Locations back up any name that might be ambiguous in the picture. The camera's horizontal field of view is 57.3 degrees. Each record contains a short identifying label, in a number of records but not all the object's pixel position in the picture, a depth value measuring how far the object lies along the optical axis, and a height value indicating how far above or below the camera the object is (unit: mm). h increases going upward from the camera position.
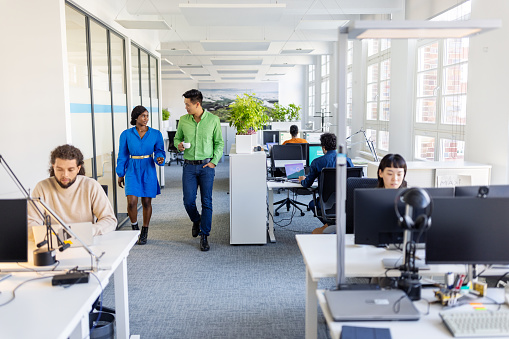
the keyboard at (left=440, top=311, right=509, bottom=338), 1737 -756
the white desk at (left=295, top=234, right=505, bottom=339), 2318 -713
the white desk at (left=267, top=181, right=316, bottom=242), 5371 -810
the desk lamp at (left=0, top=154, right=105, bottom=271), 2383 -635
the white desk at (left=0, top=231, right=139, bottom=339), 1769 -747
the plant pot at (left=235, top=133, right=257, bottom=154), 5336 -196
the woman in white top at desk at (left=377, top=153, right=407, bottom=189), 3076 -296
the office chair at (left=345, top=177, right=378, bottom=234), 3477 -456
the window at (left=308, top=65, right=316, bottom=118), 17081 +1399
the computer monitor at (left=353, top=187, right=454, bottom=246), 2389 -465
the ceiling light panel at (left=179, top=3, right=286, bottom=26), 5984 +1566
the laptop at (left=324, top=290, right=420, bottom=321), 1844 -737
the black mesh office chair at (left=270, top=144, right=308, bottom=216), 7133 -430
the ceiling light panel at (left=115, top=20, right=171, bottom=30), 6202 +1410
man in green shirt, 5098 -265
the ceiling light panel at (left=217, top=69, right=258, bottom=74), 16484 +1997
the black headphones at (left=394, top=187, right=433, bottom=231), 1938 -332
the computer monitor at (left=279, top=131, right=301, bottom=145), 9868 -209
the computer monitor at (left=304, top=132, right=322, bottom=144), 9273 -220
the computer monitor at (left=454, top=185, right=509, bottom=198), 2588 -366
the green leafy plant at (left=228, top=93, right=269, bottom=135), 5633 +137
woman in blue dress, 5289 -365
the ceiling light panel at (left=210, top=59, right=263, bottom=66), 13125 +1875
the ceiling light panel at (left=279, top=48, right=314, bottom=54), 10221 +1670
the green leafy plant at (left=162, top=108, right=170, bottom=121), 16434 +416
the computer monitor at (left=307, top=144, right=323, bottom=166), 6348 -340
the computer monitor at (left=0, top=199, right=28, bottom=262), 2197 -488
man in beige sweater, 3010 -433
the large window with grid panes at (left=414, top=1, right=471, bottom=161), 5883 +397
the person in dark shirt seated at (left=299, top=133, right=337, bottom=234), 4875 -355
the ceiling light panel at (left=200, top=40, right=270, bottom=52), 9312 +1709
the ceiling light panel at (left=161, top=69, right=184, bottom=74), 17684 +2125
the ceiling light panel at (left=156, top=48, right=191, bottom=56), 9947 +1711
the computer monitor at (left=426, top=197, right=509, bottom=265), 2080 -444
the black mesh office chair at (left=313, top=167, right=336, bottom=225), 4523 -676
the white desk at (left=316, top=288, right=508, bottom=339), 1756 -782
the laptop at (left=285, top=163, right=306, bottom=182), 5637 -547
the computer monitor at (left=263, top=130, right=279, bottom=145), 10375 -219
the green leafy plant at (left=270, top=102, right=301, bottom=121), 11367 +320
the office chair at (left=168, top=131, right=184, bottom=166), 13598 -867
